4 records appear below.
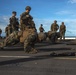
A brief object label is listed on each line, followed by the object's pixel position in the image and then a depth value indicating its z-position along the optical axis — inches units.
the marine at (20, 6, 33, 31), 249.9
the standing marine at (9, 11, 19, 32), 358.5
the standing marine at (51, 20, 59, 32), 550.6
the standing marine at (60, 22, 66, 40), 627.4
